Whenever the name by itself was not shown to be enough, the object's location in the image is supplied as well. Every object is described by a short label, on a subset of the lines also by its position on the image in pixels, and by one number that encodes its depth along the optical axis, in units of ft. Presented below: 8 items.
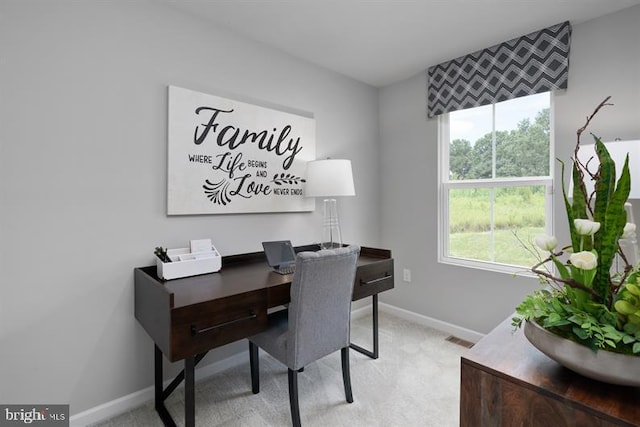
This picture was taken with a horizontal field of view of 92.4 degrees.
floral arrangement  2.39
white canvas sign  6.22
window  7.52
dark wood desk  4.25
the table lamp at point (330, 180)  7.41
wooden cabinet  2.35
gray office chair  4.93
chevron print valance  6.90
